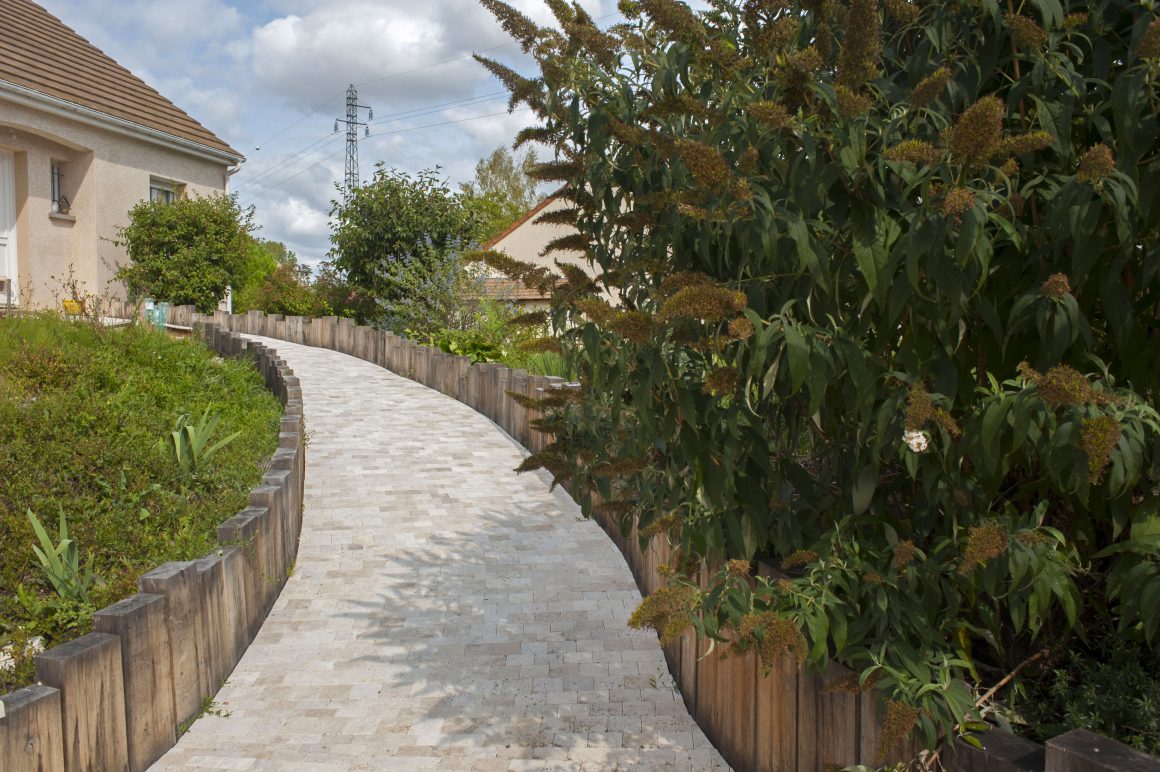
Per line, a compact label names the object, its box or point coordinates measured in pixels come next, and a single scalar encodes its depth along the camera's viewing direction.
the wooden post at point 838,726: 3.02
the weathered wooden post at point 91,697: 3.59
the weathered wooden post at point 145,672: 4.00
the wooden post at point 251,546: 5.39
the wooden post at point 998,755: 2.31
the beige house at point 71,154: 16.06
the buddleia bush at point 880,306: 2.06
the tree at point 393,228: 21.55
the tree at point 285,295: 26.19
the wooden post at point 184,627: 4.36
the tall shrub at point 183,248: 17.62
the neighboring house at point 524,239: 30.70
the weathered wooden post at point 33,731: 3.30
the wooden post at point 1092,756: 2.03
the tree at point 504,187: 50.56
